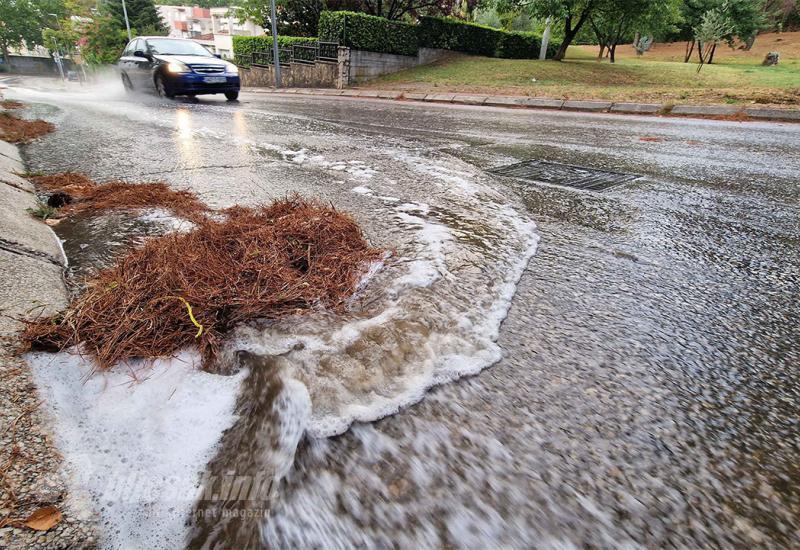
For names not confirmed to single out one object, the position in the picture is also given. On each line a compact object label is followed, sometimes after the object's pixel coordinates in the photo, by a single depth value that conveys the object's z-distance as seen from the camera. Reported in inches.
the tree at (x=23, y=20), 2246.6
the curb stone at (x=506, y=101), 462.3
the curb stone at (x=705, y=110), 364.8
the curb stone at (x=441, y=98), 508.1
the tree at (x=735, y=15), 1195.9
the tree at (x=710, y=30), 759.1
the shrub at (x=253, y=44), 820.5
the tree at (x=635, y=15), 730.8
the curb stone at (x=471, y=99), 482.5
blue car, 423.8
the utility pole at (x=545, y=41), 832.9
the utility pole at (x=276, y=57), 709.9
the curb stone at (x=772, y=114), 338.5
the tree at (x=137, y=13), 1577.3
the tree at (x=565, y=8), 719.1
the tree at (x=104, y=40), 1557.6
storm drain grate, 150.1
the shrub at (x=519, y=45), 965.2
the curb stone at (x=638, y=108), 387.7
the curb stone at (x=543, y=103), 435.7
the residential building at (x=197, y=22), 3520.7
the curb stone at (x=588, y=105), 409.7
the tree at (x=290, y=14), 919.7
